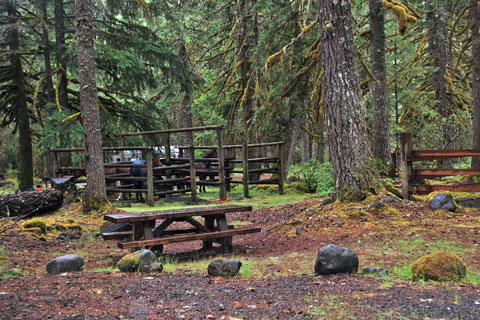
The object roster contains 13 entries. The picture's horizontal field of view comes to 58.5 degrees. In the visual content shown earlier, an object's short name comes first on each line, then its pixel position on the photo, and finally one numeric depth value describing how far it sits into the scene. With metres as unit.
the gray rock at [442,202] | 8.74
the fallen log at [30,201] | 10.08
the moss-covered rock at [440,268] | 4.80
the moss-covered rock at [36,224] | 8.66
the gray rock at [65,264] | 5.70
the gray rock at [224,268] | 5.53
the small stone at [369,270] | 5.27
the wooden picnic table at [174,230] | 6.77
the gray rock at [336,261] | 5.28
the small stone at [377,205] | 8.43
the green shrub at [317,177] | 14.00
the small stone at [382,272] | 5.18
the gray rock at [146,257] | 5.84
